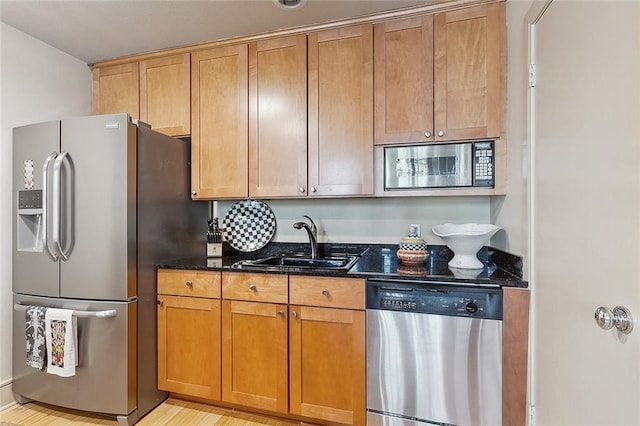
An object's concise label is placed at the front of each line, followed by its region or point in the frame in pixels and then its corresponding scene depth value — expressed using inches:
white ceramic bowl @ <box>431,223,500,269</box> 65.4
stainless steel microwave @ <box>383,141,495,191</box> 69.0
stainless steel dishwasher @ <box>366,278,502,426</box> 58.1
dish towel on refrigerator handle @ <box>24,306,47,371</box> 72.6
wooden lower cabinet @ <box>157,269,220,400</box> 74.7
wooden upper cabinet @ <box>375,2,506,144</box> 67.8
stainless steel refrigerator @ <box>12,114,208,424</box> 70.3
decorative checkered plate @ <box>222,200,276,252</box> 97.7
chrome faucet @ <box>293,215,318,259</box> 85.2
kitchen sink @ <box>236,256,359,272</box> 80.9
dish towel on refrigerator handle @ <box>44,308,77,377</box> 69.9
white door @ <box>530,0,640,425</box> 32.7
